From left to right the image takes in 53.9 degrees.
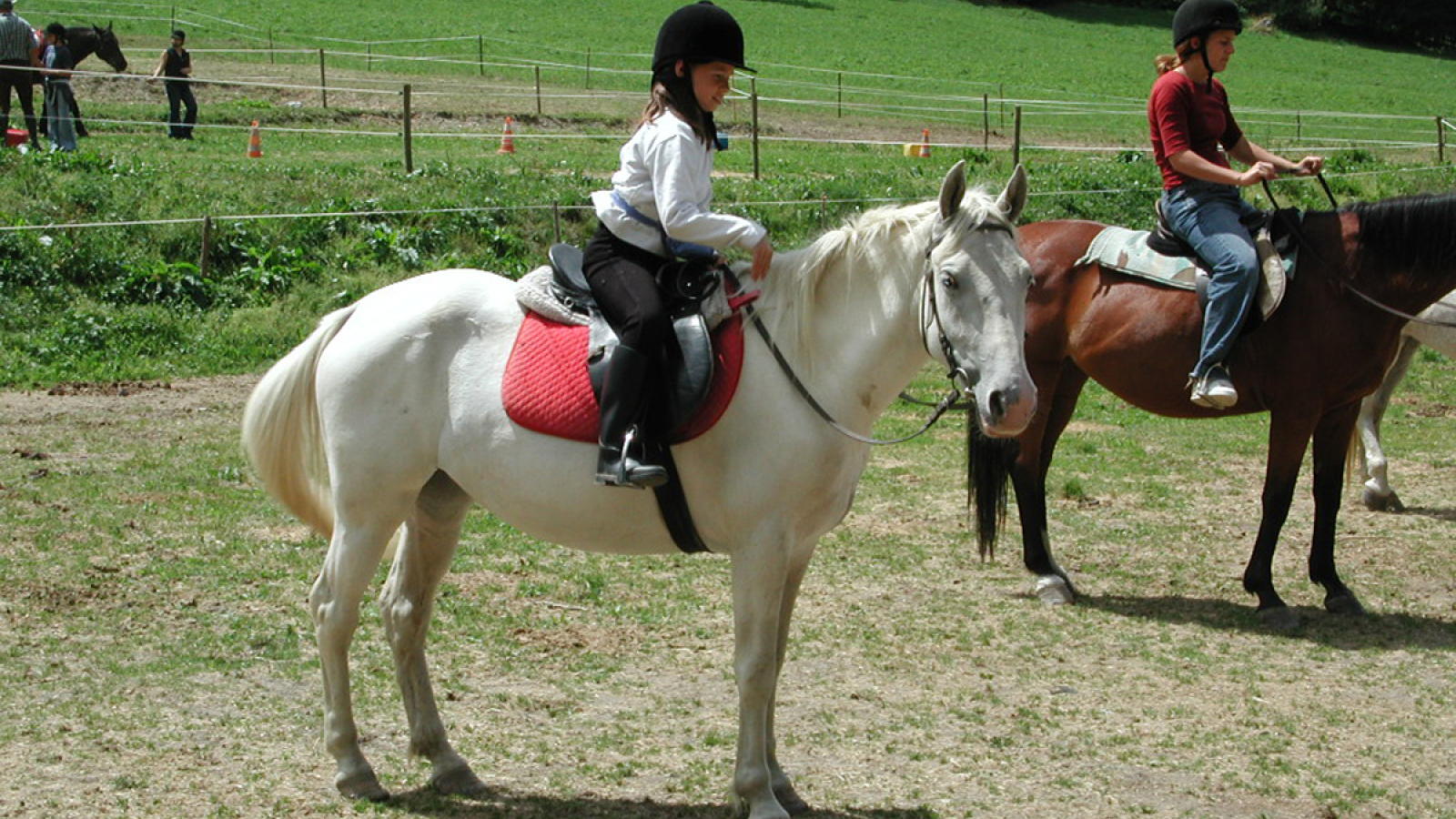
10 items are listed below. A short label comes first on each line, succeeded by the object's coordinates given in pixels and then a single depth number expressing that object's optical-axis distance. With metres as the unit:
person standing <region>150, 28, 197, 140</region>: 22.70
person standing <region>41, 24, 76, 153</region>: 18.17
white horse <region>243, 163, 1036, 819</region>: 4.46
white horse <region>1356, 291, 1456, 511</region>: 9.27
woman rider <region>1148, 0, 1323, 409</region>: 7.21
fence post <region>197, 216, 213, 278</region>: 14.11
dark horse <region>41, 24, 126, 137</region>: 26.48
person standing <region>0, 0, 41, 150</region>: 18.42
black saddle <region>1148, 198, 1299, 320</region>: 7.45
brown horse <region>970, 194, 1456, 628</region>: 7.23
